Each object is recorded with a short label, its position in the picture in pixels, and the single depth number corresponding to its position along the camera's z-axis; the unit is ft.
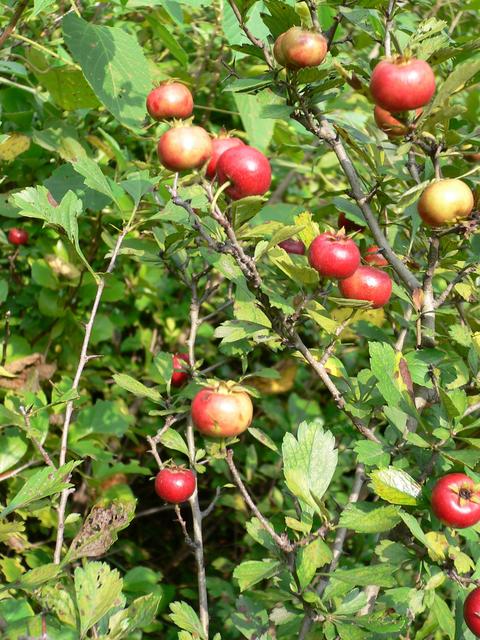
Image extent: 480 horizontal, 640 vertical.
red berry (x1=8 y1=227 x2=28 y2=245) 1.46
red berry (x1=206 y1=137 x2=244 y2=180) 0.91
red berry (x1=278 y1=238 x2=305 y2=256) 1.07
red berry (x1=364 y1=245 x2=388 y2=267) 1.07
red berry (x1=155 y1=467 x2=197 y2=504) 1.02
